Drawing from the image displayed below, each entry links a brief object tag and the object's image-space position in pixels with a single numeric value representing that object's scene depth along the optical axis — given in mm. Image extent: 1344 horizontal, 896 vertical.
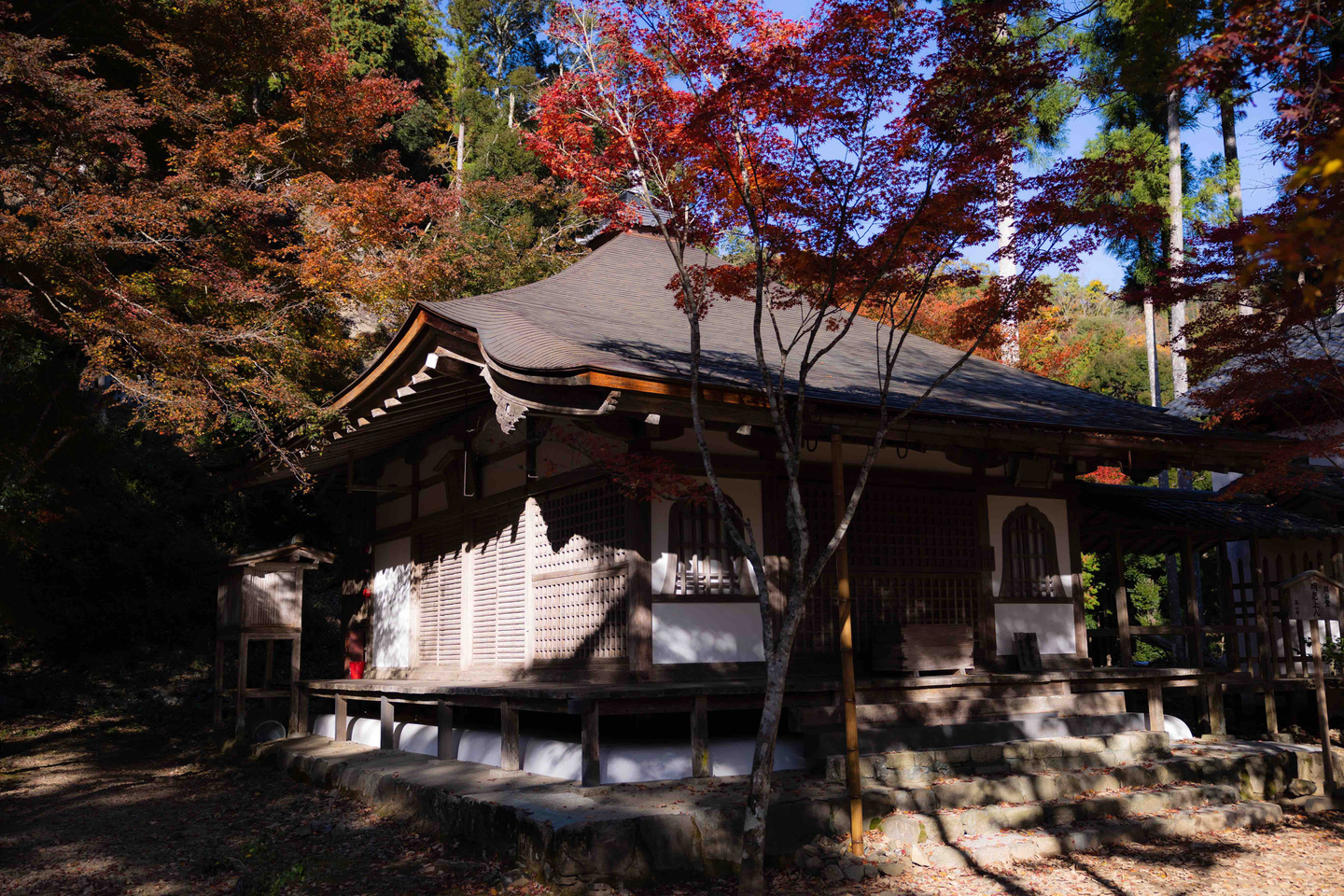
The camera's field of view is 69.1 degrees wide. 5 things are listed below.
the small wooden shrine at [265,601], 12102
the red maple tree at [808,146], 6516
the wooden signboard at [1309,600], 9633
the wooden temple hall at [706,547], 8031
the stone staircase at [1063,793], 6902
